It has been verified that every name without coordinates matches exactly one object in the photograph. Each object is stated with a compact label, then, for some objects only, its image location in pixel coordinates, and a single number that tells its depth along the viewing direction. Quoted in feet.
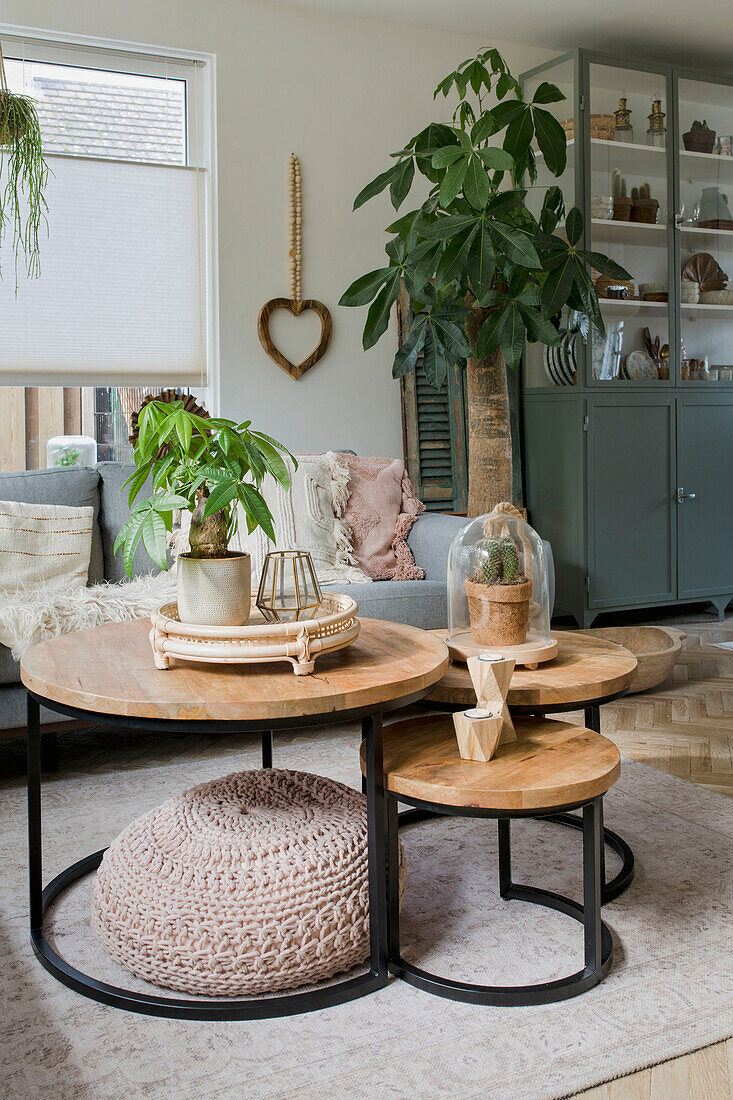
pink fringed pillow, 11.25
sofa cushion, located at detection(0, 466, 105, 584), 10.32
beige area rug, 4.59
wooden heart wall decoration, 13.37
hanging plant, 8.81
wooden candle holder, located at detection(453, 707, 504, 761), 5.37
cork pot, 6.42
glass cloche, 6.44
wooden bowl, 11.25
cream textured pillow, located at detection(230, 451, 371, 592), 10.72
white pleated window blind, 12.19
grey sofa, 10.03
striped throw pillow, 9.69
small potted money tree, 5.41
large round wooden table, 4.88
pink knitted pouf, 5.16
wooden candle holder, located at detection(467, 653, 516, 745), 5.49
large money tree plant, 10.61
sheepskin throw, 8.48
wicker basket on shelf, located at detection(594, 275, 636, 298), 14.33
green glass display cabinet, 14.20
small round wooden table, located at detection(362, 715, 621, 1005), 4.95
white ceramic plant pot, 5.58
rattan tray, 5.33
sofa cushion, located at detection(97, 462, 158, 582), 10.73
